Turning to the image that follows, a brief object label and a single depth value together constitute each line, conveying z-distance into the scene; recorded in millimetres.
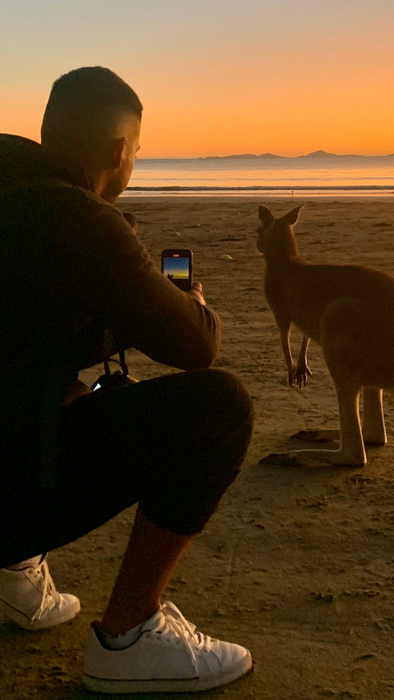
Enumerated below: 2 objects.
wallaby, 2820
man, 1528
